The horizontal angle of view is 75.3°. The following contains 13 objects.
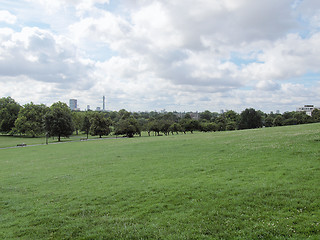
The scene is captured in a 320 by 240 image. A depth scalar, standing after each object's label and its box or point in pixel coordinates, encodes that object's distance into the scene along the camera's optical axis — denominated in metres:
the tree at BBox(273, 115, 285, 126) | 111.94
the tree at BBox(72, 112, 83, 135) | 112.19
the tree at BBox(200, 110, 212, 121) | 179.88
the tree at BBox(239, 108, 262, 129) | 100.12
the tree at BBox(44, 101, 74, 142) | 78.00
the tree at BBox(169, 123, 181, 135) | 103.52
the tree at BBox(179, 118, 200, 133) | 107.99
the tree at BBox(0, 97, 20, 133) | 99.56
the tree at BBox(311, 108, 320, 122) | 105.71
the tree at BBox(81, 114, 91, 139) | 106.50
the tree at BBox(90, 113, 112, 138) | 94.94
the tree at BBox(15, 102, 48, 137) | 90.88
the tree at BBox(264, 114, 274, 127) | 123.28
